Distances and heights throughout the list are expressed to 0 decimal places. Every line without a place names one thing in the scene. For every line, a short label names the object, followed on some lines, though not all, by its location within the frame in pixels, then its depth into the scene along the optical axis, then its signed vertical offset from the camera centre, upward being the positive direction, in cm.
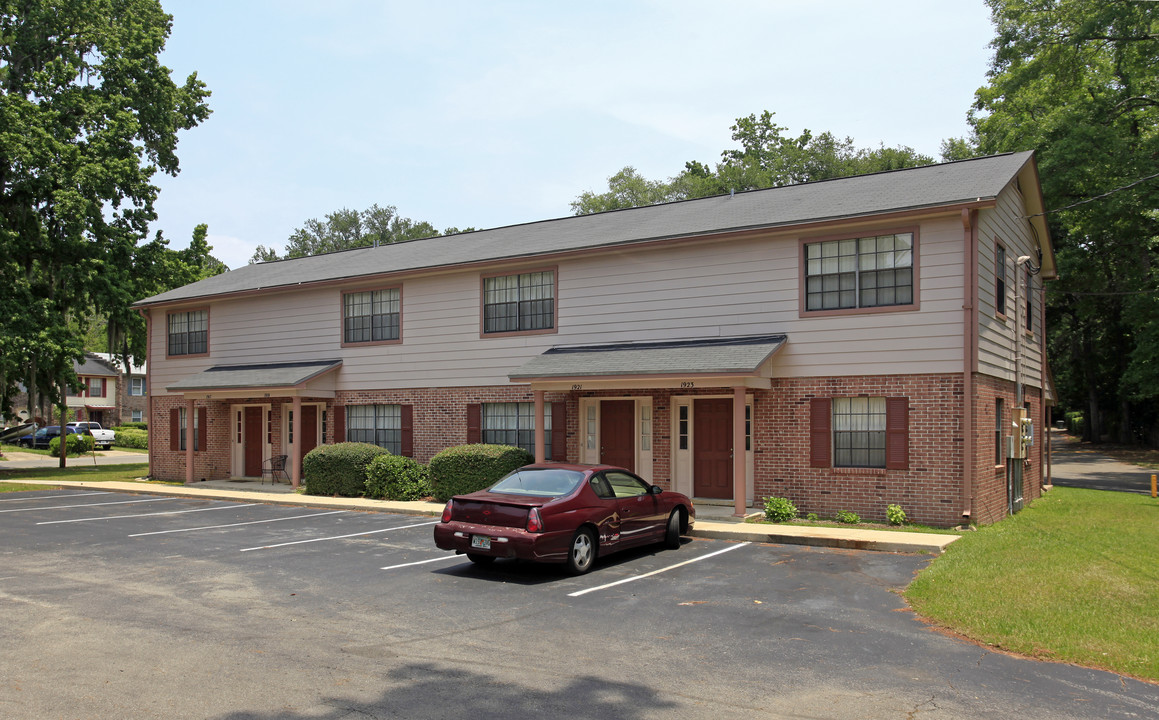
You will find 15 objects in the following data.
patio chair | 2366 -238
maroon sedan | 1027 -172
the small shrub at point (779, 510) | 1512 -229
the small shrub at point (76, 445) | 4341 -319
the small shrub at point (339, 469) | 2017 -206
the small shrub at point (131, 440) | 5256 -349
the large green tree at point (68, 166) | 2802 +756
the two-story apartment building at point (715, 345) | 1481 +85
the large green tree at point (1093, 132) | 3089 +1028
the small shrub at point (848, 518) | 1491 -240
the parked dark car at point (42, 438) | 5150 -331
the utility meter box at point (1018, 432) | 1720 -100
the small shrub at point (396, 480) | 1955 -225
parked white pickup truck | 5003 -315
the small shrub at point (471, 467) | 1806 -180
